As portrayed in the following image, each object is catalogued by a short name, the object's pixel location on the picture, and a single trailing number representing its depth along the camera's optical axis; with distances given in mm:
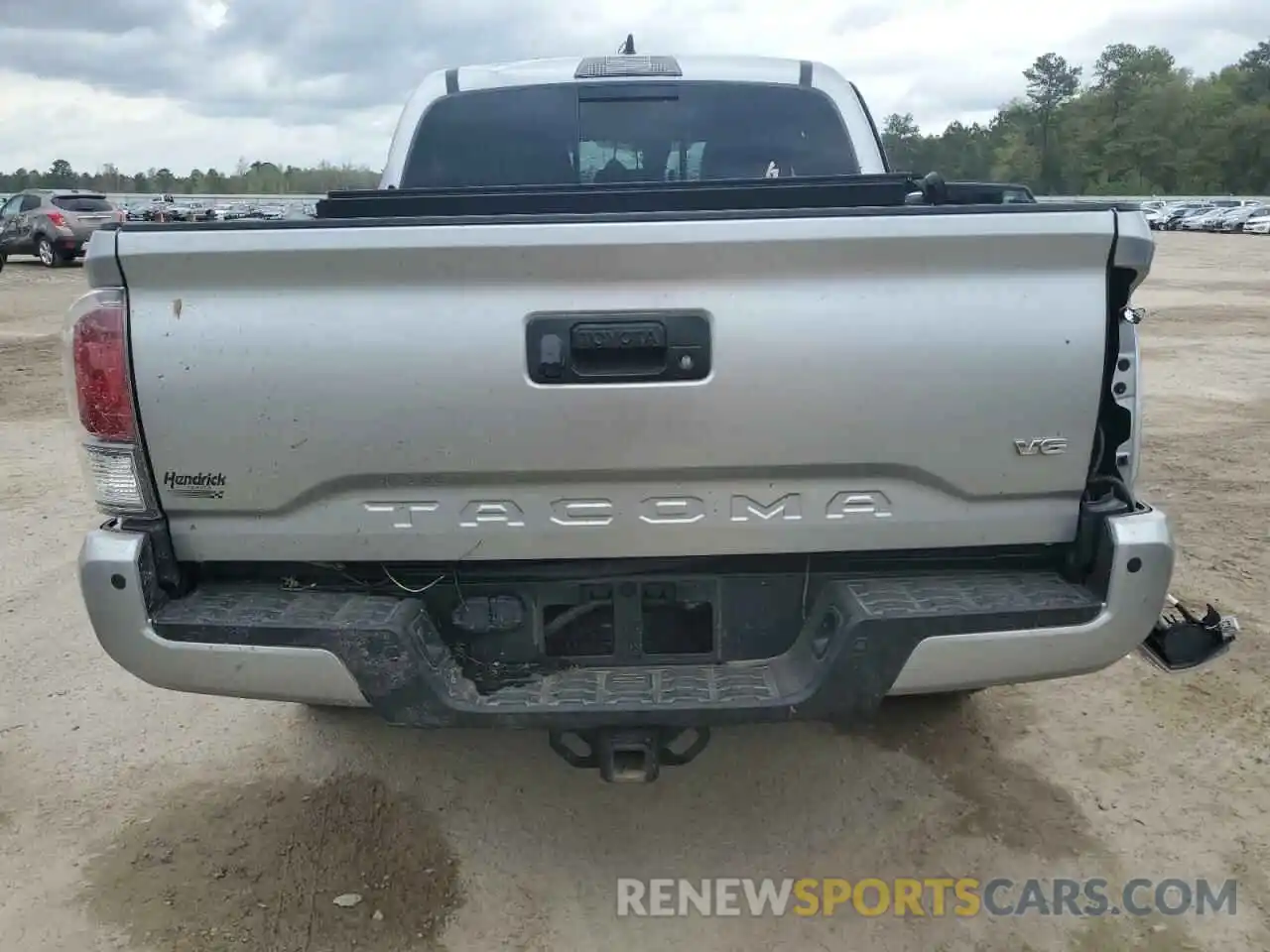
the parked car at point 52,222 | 23750
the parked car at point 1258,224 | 47250
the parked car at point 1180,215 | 55156
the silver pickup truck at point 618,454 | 2326
